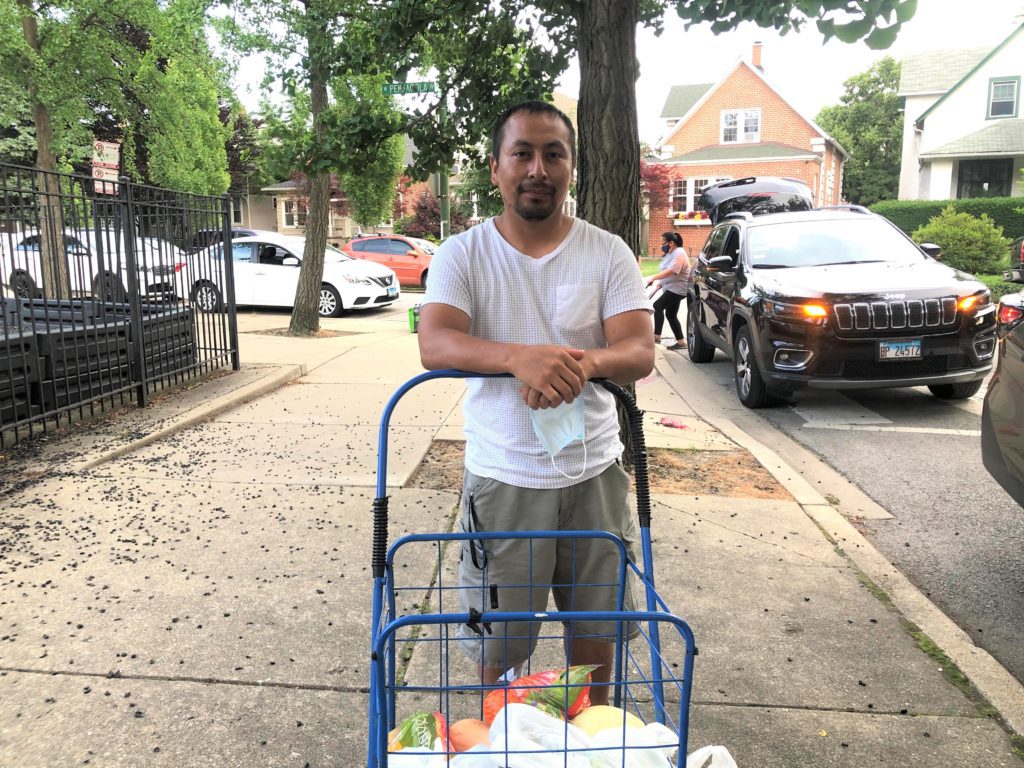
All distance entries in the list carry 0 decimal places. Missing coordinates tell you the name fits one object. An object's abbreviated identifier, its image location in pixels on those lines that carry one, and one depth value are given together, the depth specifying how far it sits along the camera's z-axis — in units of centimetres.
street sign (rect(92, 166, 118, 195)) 996
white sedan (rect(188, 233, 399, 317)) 1605
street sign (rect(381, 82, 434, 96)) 762
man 215
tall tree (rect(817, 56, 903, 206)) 6001
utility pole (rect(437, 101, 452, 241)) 1098
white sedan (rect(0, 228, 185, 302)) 597
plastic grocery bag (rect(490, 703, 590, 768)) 148
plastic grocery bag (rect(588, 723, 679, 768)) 149
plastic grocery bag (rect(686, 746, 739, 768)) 156
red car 2253
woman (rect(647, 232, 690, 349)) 1234
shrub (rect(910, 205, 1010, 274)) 2247
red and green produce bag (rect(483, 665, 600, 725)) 167
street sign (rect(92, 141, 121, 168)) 984
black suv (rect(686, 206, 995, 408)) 699
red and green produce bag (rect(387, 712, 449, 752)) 158
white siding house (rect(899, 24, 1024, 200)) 3209
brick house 3694
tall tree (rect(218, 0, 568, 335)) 589
